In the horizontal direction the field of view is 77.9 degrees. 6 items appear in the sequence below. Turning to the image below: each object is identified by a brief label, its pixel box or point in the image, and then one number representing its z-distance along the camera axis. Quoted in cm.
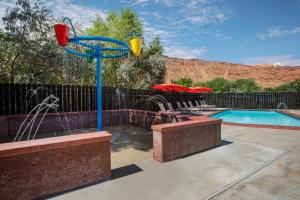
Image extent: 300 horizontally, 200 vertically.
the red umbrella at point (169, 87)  1285
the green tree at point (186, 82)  2768
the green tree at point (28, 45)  1044
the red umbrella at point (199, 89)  1797
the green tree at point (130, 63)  1791
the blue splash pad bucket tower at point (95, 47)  444
